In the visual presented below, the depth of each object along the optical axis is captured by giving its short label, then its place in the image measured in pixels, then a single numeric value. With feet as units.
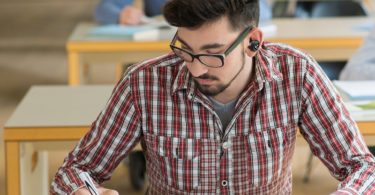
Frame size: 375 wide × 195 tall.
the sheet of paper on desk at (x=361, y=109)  7.38
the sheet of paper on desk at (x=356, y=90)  7.90
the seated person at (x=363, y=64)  9.30
